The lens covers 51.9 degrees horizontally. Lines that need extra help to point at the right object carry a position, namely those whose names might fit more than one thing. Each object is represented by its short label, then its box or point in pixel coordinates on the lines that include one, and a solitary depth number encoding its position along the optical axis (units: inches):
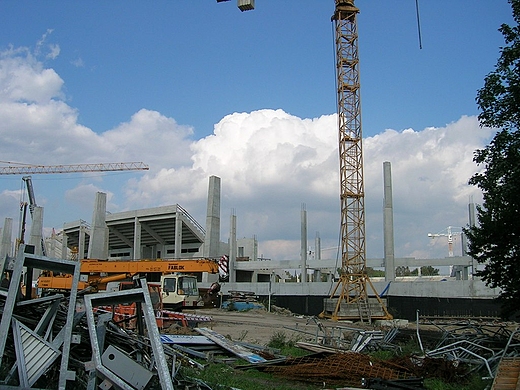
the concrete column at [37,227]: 2425.0
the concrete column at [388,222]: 1536.7
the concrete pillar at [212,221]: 1707.7
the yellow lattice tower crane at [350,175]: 1403.8
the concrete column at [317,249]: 2519.7
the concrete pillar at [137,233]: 2359.5
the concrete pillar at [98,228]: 2129.7
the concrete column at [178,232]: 2099.4
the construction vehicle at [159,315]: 677.6
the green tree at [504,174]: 568.4
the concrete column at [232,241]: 1991.3
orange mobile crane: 1079.0
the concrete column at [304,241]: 1849.2
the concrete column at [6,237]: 3011.8
